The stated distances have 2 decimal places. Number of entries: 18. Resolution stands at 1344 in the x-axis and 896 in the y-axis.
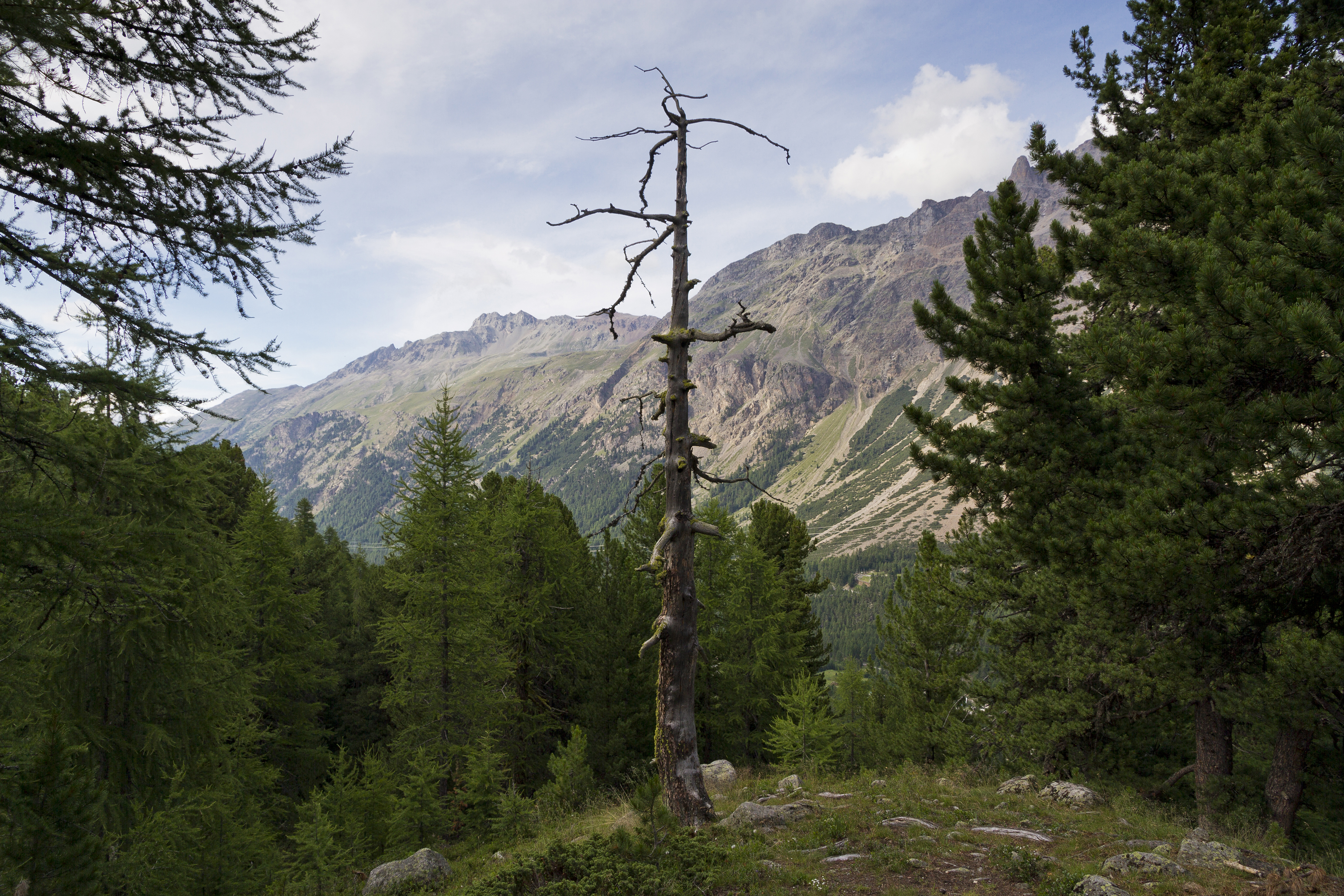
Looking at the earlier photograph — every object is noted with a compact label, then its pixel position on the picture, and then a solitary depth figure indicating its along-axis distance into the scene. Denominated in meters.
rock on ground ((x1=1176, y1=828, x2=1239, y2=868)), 6.36
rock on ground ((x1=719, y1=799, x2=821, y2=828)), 9.05
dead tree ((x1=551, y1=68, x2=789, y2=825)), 8.94
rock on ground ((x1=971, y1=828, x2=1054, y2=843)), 8.30
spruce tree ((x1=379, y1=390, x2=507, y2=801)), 17.61
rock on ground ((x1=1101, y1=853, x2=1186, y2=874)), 6.30
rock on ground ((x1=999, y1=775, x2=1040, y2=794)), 11.70
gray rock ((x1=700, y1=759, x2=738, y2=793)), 13.28
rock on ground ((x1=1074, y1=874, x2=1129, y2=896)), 5.58
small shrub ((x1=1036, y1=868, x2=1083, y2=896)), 5.96
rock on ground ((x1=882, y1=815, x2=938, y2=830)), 8.92
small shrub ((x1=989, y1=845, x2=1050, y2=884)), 6.59
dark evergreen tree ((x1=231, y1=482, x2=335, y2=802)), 19.52
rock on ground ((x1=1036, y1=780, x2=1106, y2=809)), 10.59
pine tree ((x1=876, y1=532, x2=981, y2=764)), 21.61
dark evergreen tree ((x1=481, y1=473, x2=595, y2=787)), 20.59
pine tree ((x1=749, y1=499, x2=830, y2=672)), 29.36
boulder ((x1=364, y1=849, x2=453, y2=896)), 10.05
